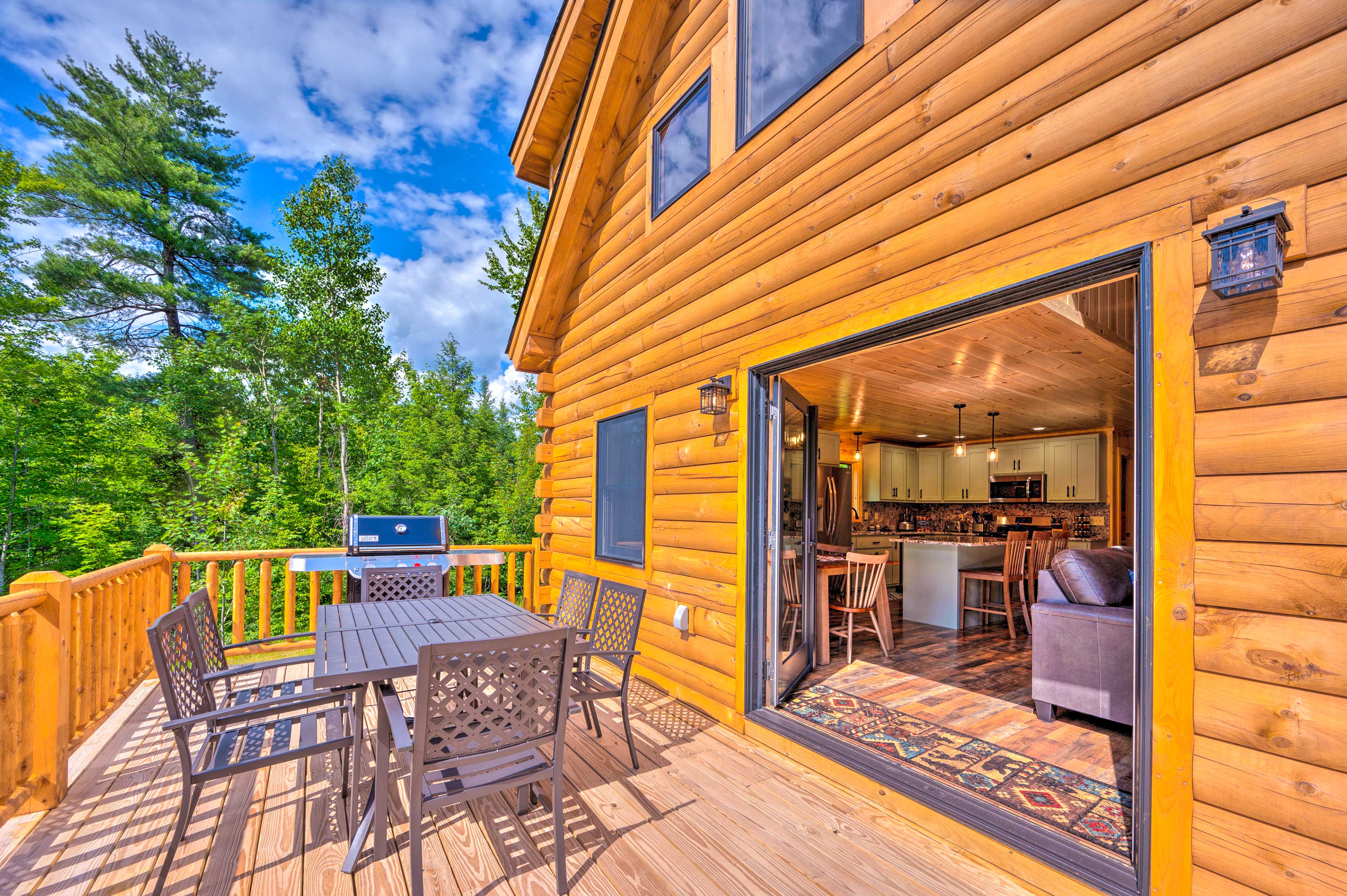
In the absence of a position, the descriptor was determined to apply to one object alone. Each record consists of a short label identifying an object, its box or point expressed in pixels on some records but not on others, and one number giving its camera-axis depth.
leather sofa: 3.16
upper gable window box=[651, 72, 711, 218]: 3.68
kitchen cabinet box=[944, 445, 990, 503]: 9.04
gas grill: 3.99
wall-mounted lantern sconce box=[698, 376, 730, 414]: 3.25
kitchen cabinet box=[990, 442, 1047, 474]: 8.33
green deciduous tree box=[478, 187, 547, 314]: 12.43
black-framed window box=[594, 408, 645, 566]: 4.26
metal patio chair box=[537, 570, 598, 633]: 3.16
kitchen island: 5.87
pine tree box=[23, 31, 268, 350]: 10.78
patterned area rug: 2.15
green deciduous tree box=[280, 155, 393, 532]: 11.81
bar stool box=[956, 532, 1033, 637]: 5.41
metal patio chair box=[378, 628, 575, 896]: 1.62
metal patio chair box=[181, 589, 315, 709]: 2.28
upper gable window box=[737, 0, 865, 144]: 2.70
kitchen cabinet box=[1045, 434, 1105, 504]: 7.73
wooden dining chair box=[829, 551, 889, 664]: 4.50
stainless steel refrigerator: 6.70
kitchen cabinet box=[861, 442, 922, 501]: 9.25
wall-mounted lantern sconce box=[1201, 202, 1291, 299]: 1.34
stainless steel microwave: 8.30
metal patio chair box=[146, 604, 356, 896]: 1.75
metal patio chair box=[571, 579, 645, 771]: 2.64
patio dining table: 1.85
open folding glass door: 3.13
